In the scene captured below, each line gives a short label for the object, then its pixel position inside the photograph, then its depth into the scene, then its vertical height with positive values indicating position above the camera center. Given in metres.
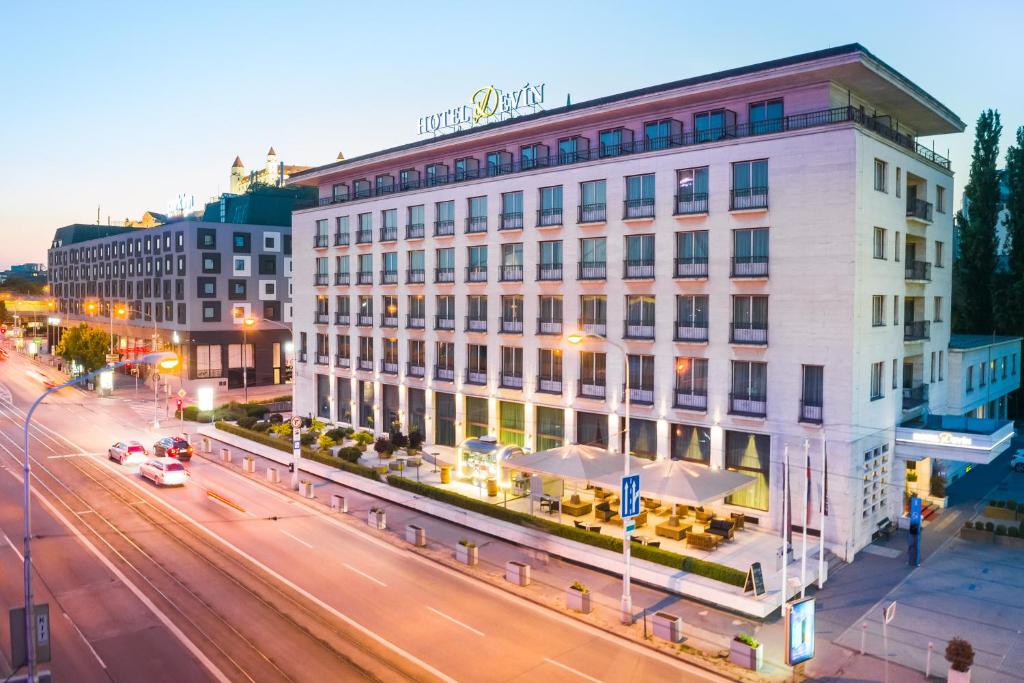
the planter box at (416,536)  36.41 -11.09
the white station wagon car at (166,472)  47.25 -10.32
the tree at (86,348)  94.25 -4.65
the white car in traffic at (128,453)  54.38 -10.41
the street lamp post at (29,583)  19.64 -7.92
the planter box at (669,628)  25.81 -11.10
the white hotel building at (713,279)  36.28 +1.92
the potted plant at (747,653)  23.75 -11.05
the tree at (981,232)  65.25 +7.04
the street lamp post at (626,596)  27.39 -10.59
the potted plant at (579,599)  28.27 -11.04
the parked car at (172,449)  54.97 -10.23
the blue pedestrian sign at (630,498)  28.25 -7.16
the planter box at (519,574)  31.06 -11.05
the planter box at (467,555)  33.53 -11.11
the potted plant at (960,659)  21.47 -10.13
